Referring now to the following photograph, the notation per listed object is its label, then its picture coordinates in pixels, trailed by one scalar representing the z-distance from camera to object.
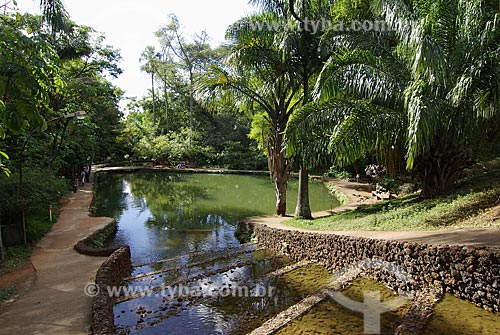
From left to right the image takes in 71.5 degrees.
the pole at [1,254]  7.81
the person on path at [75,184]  18.77
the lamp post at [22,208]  8.95
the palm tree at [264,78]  11.23
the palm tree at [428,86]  7.03
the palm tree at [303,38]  10.43
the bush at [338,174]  24.52
